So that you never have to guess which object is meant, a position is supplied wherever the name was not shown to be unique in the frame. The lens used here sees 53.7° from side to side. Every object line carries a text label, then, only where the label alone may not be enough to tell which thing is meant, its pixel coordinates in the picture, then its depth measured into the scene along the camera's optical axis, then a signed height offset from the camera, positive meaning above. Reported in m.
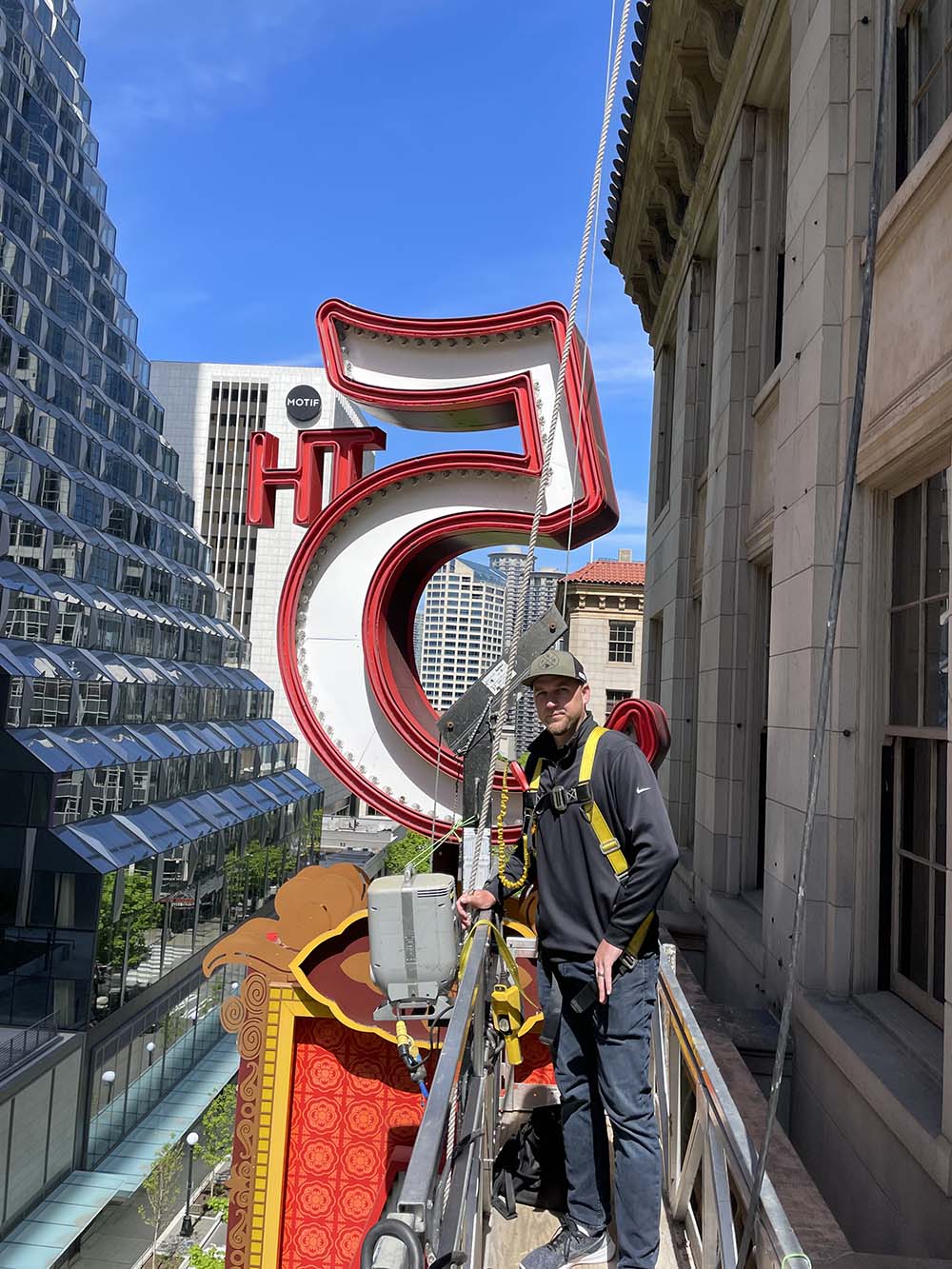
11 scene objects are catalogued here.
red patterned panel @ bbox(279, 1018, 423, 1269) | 7.26 -3.44
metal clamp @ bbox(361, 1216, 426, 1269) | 2.01 -1.18
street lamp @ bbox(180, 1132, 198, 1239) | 29.17 -16.97
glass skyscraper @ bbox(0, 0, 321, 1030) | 32.22 +1.04
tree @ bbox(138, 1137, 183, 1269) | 27.39 -15.14
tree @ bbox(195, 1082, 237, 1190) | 31.52 -15.31
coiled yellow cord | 4.35 -0.81
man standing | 3.77 -0.98
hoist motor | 5.02 -1.33
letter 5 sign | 7.98 +1.57
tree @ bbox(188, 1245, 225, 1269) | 20.84 -12.91
